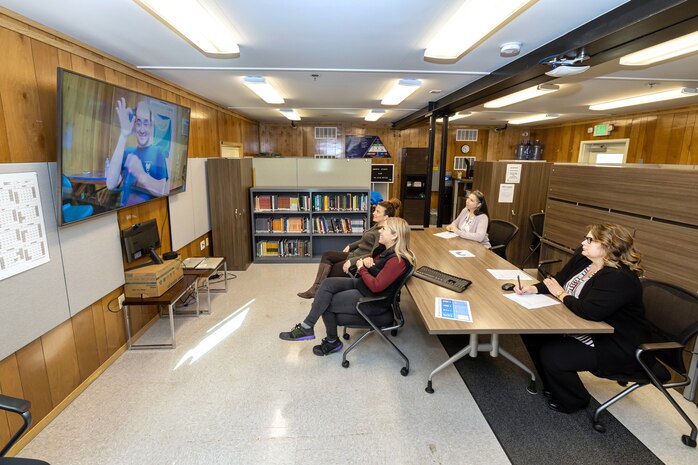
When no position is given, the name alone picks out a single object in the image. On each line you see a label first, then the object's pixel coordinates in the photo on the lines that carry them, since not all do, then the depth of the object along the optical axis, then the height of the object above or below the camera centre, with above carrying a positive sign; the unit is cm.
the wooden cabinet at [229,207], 501 -61
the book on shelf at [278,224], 562 -94
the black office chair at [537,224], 502 -79
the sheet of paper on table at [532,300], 229 -88
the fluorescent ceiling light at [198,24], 192 +87
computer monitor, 304 -70
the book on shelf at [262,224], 561 -94
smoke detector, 249 +86
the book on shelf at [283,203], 559 -59
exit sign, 649 +76
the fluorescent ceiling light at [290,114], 628 +102
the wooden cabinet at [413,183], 850 -38
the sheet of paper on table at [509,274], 281 -86
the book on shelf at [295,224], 560 -94
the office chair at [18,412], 143 -106
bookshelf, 558 -84
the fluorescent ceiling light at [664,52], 232 +85
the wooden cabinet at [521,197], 522 -44
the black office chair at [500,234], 401 -78
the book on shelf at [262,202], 557 -58
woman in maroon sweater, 260 -98
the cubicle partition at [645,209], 253 -35
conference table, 201 -89
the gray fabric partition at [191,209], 407 -56
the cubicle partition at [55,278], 198 -76
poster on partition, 897 +50
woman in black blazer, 205 -89
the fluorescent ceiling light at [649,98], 411 +95
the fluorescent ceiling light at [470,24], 187 +86
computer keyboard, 256 -85
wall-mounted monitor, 218 +13
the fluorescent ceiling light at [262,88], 377 +92
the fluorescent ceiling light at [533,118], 655 +102
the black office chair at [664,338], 199 -98
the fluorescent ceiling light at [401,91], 380 +93
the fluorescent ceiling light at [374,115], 639 +103
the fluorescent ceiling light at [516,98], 428 +95
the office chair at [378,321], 273 -123
